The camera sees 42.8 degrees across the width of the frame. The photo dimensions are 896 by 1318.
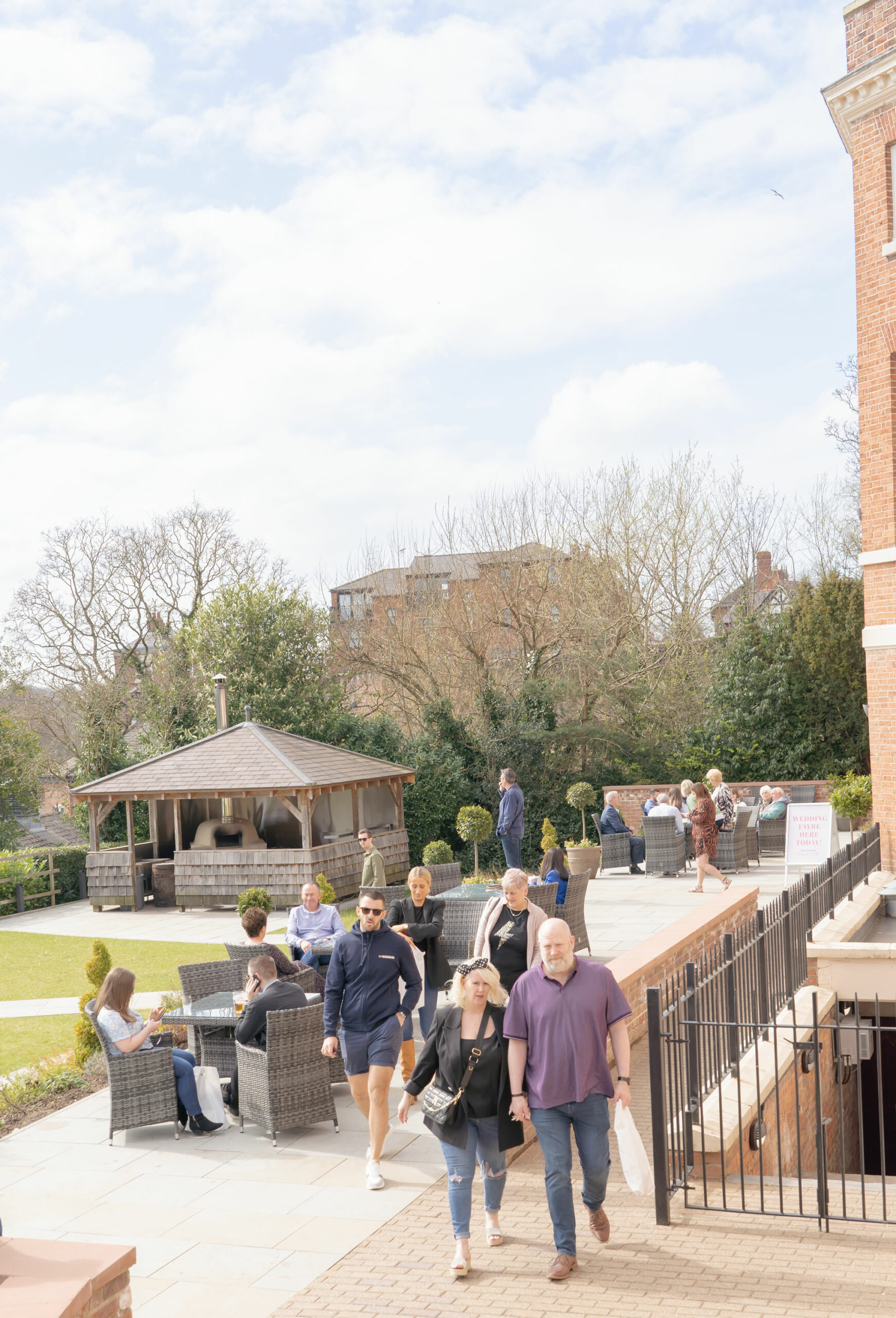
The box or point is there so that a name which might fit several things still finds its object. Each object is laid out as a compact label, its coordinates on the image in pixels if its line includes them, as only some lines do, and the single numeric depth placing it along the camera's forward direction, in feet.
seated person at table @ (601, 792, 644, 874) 68.03
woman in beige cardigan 23.93
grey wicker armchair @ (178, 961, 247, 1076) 30.04
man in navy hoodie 21.91
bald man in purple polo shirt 17.31
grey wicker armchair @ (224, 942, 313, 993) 28.12
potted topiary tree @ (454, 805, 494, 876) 76.02
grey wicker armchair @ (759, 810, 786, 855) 68.85
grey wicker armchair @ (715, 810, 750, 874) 64.03
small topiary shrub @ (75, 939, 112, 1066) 30.71
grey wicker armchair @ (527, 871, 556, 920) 37.47
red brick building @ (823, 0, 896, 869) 52.34
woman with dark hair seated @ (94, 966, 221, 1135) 24.64
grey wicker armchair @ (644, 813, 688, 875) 64.03
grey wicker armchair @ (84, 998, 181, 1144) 24.63
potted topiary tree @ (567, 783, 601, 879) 64.08
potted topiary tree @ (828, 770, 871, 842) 62.85
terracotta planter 64.08
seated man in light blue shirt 33.78
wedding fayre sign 51.44
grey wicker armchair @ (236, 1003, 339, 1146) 24.14
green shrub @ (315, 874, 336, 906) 55.57
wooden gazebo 68.80
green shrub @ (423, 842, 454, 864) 64.28
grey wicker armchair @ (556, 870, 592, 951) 38.96
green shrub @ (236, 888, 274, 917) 53.06
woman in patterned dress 54.44
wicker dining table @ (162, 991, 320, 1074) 27.35
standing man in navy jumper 58.34
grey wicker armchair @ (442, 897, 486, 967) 40.45
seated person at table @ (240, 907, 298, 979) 28.09
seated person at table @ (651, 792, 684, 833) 64.85
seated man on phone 24.73
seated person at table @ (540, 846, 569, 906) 37.11
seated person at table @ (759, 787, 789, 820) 68.33
